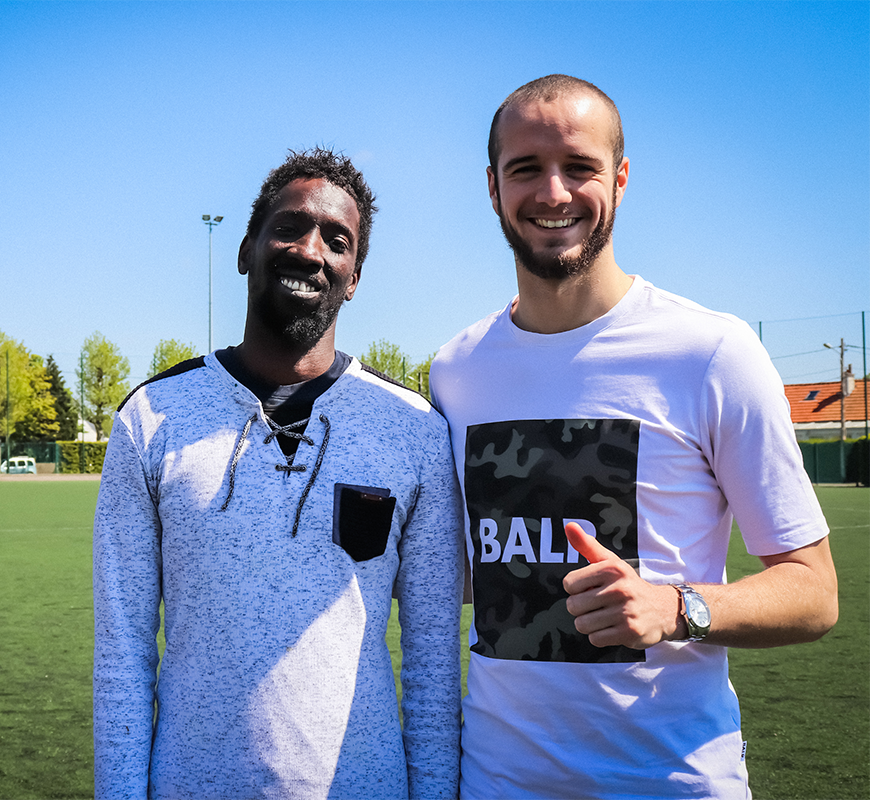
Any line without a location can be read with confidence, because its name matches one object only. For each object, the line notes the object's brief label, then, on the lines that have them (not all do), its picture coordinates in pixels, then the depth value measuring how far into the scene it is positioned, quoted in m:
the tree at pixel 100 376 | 56.22
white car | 44.41
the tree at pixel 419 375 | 54.66
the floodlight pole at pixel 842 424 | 28.80
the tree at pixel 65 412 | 67.00
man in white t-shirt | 1.97
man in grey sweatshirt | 1.96
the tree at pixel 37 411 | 55.09
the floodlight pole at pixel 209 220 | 40.62
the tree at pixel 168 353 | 55.19
